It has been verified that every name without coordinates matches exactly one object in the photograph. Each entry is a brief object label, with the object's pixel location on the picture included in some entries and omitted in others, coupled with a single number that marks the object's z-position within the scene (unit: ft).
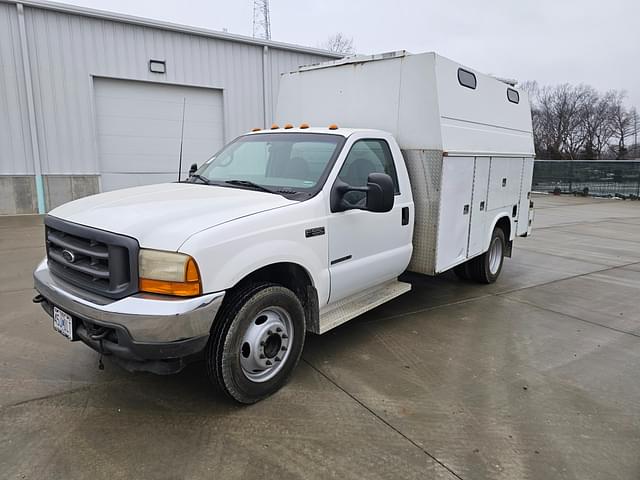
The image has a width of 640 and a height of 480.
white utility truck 9.12
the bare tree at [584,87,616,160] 174.60
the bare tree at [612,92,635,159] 176.65
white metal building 37.40
